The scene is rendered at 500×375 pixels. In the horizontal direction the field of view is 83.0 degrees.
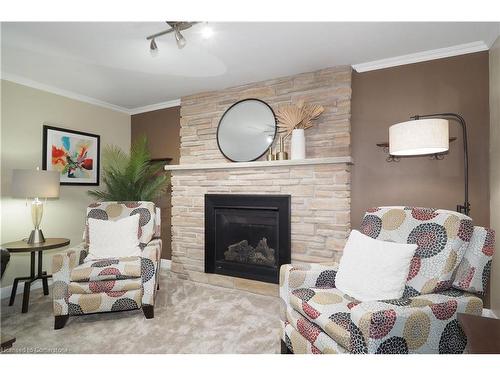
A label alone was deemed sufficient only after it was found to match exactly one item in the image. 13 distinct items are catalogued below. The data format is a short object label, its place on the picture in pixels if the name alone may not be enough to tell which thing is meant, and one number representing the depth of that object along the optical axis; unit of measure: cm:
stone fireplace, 275
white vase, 283
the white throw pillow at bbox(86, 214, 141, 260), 259
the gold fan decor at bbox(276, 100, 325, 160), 285
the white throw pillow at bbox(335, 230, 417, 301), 156
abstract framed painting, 331
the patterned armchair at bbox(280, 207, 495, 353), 127
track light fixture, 190
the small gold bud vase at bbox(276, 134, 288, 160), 294
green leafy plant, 352
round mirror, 315
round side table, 249
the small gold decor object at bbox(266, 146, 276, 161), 303
